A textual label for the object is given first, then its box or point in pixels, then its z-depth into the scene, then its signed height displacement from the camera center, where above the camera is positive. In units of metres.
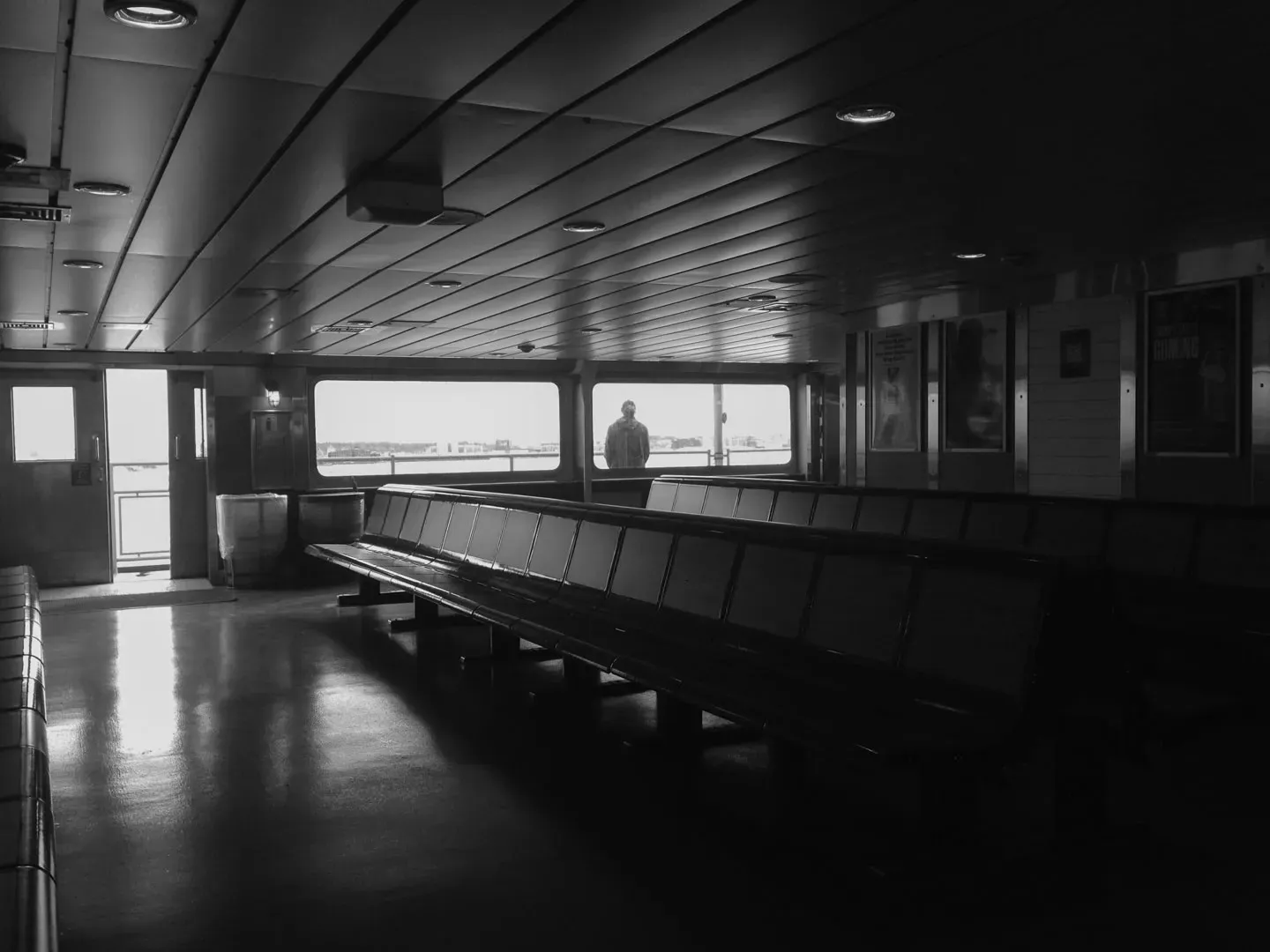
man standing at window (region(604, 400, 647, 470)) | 15.53 -0.04
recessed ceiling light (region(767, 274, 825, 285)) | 7.63 +1.19
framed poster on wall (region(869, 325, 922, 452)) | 9.79 +0.50
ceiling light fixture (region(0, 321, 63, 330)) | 9.15 +1.10
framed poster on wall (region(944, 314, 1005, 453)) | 8.85 +0.47
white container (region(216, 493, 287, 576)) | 11.53 -0.95
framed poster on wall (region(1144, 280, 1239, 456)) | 6.89 +0.45
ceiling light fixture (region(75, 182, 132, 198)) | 4.55 +1.15
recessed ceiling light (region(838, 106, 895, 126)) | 3.76 +1.18
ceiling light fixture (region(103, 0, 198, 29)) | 2.68 +1.14
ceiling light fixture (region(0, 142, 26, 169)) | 3.97 +1.14
